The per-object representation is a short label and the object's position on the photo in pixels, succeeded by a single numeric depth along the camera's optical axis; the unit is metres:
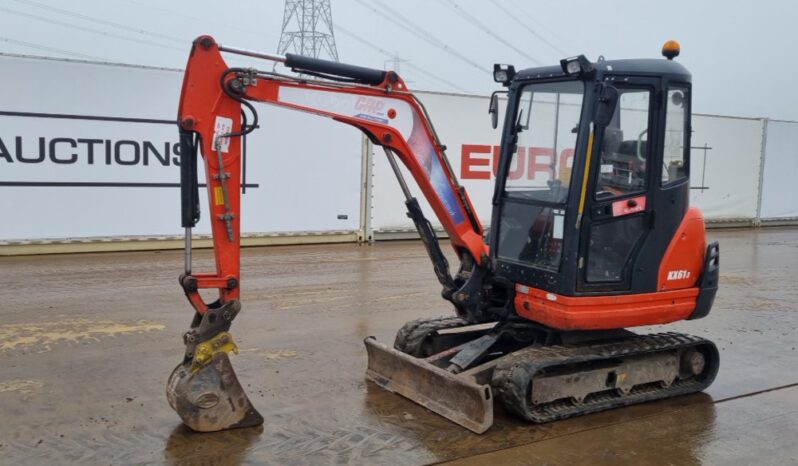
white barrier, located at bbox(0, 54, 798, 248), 11.47
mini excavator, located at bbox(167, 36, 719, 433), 4.88
